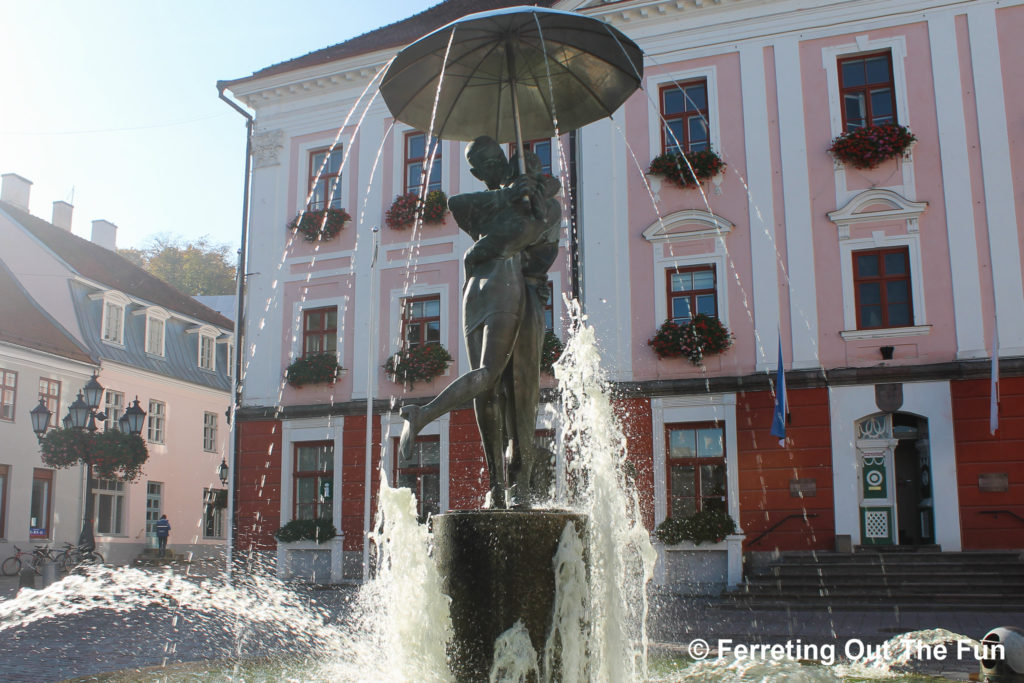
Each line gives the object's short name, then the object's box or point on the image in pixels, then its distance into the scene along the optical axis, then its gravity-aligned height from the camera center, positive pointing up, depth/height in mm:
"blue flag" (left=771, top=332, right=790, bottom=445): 16422 +1310
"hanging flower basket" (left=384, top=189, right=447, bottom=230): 20953 +6124
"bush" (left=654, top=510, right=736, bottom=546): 16516 -648
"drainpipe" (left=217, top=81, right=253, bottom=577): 21422 +3574
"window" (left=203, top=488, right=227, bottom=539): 35531 -1003
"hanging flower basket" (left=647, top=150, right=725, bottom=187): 18547 +6199
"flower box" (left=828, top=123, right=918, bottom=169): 17375 +6173
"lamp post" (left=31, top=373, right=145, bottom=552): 16953 +1416
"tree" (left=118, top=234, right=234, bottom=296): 44594 +10593
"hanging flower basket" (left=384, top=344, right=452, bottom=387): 19969 +2644
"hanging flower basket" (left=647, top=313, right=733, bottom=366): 17766 +2755
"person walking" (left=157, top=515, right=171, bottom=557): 29969 -1112
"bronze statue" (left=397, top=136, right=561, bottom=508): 5453 +1035
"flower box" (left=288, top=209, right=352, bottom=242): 21828 +6083
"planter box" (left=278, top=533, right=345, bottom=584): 19766 -1392
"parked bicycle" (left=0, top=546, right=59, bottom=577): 24344 -1623
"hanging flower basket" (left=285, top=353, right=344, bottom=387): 21078 +2679
